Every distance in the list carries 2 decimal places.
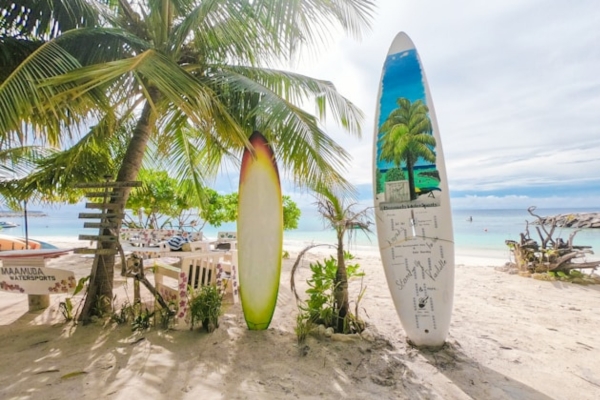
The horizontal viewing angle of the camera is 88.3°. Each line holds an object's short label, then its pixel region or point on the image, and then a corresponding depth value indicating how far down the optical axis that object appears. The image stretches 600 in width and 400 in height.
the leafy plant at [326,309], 3.07
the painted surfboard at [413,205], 3.06
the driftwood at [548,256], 6.27
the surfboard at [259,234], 3.26
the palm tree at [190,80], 2.36
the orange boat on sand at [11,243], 9.12
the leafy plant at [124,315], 3.25
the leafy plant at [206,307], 3.04
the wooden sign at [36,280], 3.29
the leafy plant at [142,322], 3.09
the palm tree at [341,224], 3.05
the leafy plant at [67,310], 3.32
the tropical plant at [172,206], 7.68
